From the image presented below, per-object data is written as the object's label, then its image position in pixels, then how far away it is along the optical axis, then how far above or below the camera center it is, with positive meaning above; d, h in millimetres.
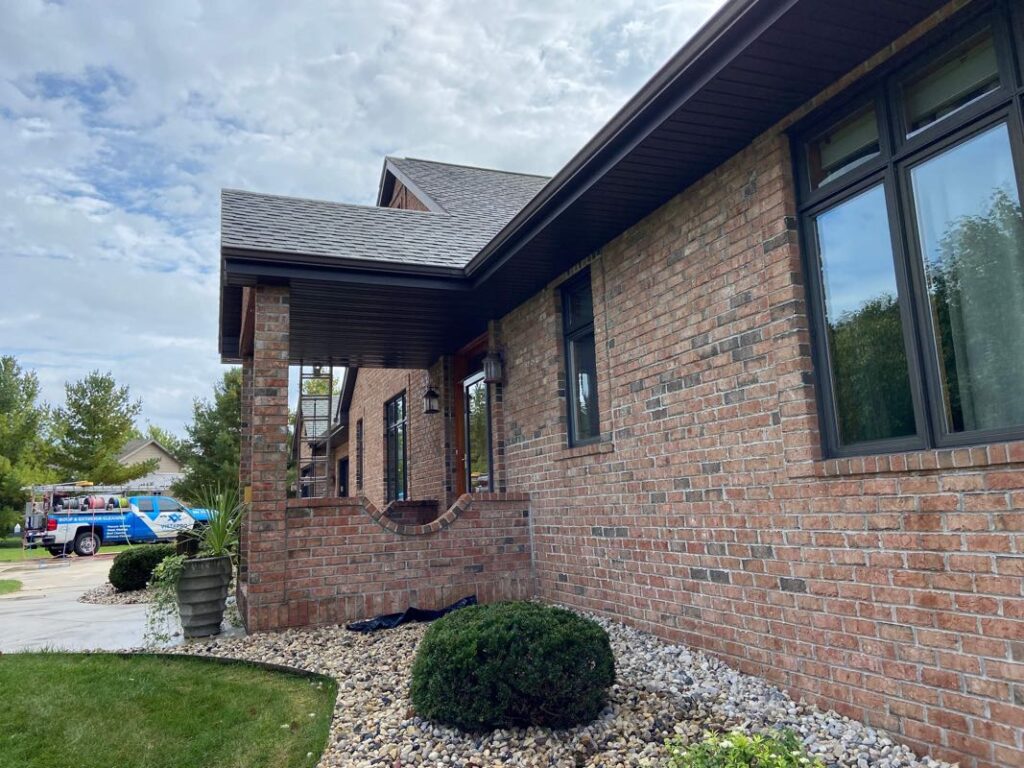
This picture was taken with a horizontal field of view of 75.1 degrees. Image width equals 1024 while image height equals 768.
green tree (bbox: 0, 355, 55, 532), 24250 +2700
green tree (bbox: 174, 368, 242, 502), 23891 +2166
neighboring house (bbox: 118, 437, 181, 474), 44438 +3320
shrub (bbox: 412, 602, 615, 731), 3070 -877
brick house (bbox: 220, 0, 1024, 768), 2746 +612
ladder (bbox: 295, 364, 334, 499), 9601 +1522
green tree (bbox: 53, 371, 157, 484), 27656 +3073
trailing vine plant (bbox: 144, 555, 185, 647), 5398 -741
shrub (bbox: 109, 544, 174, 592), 8820 -866
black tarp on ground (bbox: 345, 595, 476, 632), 5492 -1080
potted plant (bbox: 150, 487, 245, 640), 5414 -657
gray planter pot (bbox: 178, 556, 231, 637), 5414 -796
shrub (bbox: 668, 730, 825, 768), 2102 -905
